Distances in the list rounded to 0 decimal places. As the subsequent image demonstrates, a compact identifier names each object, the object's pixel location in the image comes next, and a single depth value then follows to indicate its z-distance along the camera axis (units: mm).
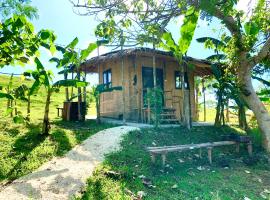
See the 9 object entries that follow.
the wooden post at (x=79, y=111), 9627
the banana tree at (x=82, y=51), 6000
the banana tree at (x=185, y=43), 3345
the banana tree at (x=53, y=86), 6484
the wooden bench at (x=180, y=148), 5395
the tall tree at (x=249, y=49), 6757
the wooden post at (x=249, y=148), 6907
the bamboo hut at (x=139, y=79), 9735
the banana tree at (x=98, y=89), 8837
